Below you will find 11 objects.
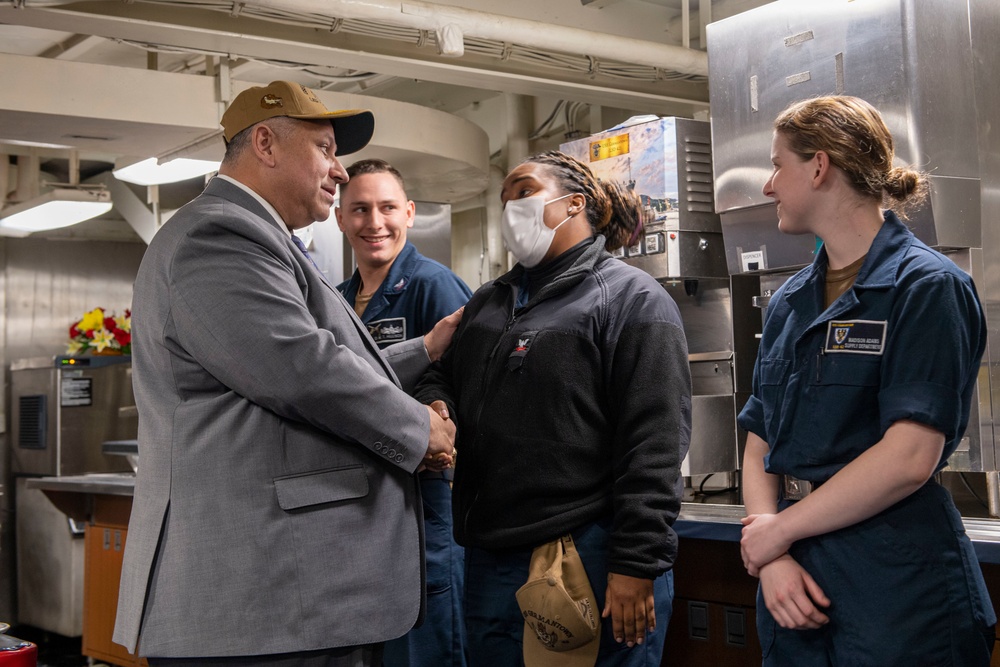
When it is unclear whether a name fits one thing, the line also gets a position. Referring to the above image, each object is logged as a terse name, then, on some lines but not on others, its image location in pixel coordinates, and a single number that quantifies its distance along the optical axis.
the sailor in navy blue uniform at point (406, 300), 2.71
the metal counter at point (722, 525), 2.09
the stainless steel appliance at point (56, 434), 6.59
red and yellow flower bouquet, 7.02
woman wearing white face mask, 1.94
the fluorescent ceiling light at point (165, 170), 6.00
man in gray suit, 1.69
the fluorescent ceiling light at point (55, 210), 6.64
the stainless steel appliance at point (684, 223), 3.66
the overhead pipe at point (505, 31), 4.30
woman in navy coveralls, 1.55
